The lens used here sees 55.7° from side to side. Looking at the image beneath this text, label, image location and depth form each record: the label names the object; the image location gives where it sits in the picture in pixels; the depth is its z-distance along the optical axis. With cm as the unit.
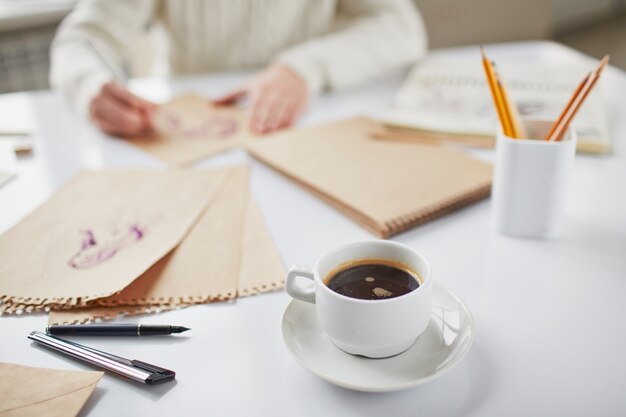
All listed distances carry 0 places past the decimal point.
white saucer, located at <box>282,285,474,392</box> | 45
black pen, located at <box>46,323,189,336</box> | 54
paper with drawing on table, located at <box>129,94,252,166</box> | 95
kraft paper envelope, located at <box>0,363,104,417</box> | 45
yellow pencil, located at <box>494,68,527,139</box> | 67
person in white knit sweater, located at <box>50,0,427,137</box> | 105
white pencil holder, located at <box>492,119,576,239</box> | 64
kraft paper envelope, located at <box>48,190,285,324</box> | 57
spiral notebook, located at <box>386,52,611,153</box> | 91
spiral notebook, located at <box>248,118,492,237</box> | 72
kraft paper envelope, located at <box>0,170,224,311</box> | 61
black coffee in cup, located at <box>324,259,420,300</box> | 49
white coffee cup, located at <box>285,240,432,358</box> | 45
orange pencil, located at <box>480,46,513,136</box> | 65
